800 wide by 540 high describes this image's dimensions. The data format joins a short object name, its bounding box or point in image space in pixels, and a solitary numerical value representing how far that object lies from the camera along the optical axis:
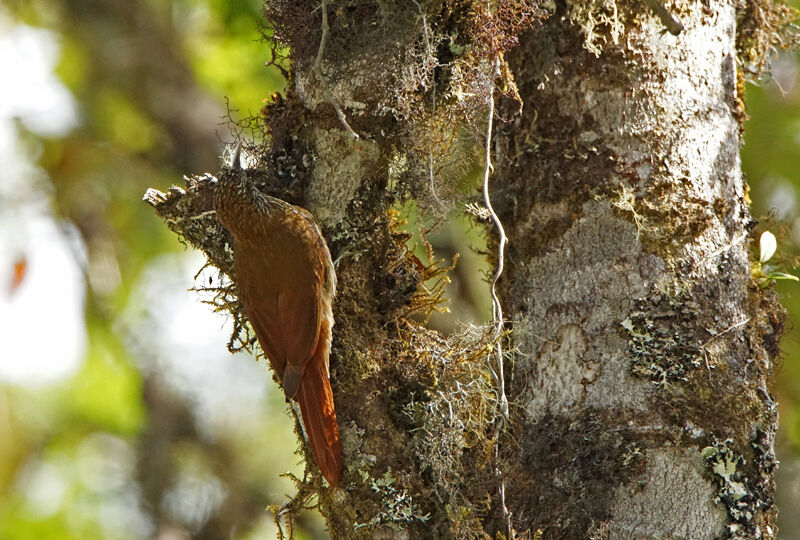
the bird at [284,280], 5.63
